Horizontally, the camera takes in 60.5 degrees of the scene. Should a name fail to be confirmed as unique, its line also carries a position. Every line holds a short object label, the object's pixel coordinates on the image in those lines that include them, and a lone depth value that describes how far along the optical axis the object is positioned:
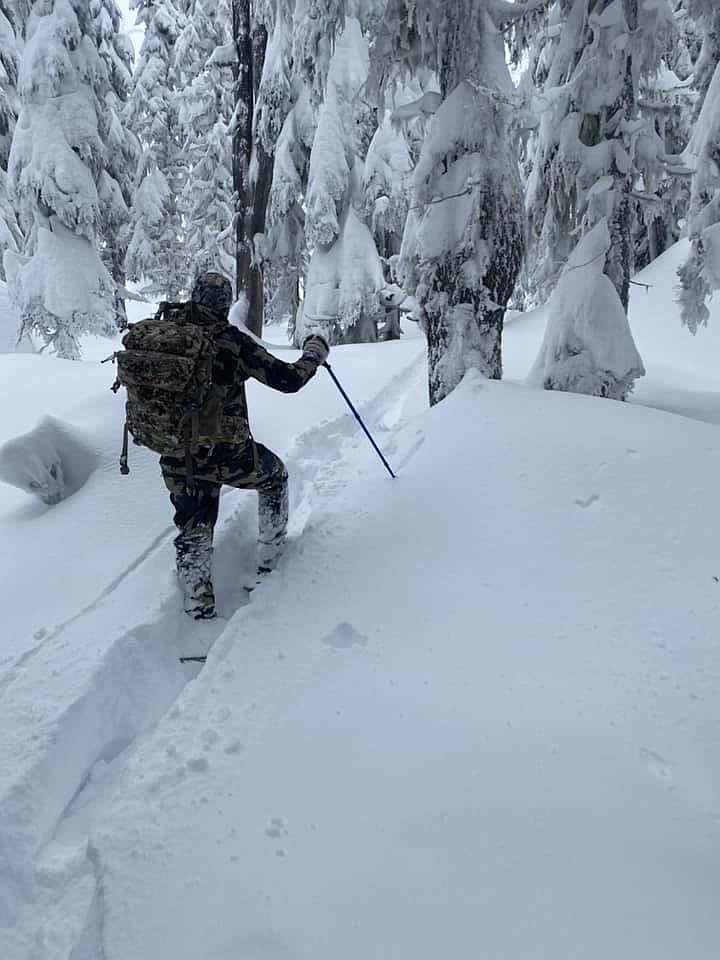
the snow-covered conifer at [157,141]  21.94
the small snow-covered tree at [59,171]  14.88
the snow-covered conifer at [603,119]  7.19
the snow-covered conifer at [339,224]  15.12
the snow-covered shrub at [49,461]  5.28
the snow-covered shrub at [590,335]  7.14
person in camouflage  4.00
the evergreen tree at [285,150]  10.59
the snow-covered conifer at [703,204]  8.54
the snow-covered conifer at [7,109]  17.52
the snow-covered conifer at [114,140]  16.20
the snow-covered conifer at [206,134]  20.44
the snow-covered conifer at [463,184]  5.64
